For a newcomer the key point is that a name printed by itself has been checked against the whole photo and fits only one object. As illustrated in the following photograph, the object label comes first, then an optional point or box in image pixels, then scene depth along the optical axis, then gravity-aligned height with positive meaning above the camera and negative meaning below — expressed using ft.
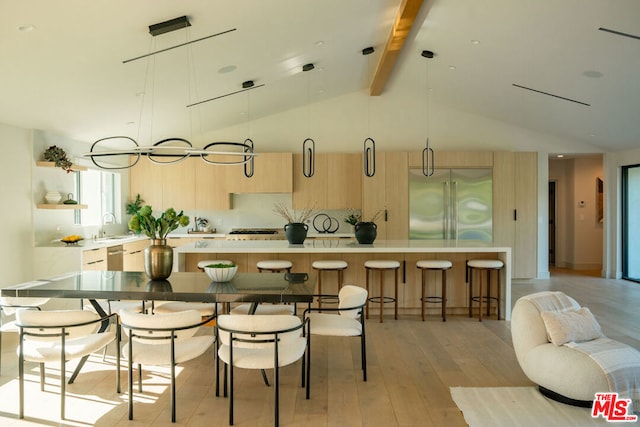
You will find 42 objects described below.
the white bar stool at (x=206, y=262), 17.28 -1.93
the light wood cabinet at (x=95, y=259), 18.95 -2.01
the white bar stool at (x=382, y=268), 17.43 -2.17
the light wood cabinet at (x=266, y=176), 26.61 +2.04
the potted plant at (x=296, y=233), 18.69 -0.88
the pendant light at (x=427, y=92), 21.52 +7.00
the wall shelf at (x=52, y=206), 18.81 +0.25
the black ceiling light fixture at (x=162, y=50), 11.55 +5.14
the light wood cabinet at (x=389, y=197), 26.43 +0.80
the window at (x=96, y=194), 22.91 +0.94
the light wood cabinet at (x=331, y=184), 26.84 +1.59
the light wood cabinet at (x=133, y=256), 22.66 -2.24
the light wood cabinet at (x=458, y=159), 26.55 +2.99
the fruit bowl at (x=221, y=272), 11.25 -1.50
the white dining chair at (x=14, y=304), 10.97 -2.21
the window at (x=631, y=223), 26.71 -0.75
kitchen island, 18.39 -2.01
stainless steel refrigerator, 26.40 +0.34
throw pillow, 10.66 -2.75
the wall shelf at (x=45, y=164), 18.73 +1.97
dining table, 10.07 -1.78
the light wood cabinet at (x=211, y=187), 26.84 +1.43
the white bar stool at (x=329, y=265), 17.35 -2.03
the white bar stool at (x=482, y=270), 17.58 -2.47
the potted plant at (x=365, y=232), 18.53 -0.86
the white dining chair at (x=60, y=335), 9.39 -2.78
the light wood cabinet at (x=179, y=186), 26.86 +1.50
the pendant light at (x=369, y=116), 21.21 +5.83
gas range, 25.58 -1.27
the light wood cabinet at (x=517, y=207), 26.76 +0.21
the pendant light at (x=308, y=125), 24.27 +5.26
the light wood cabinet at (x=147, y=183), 26.99 +1.68
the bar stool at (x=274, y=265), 17.41 -2.03
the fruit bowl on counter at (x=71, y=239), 19.38 -1.16
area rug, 9.42 -4.32
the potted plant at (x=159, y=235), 11.62 -0.62
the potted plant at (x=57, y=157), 19.06 +2.30
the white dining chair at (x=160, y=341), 9.18 -2.72
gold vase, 11.60 -1.24
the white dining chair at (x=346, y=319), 11.25 -2.80
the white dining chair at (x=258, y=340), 9.04 -2.61
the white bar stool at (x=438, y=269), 17.51 -2.28
